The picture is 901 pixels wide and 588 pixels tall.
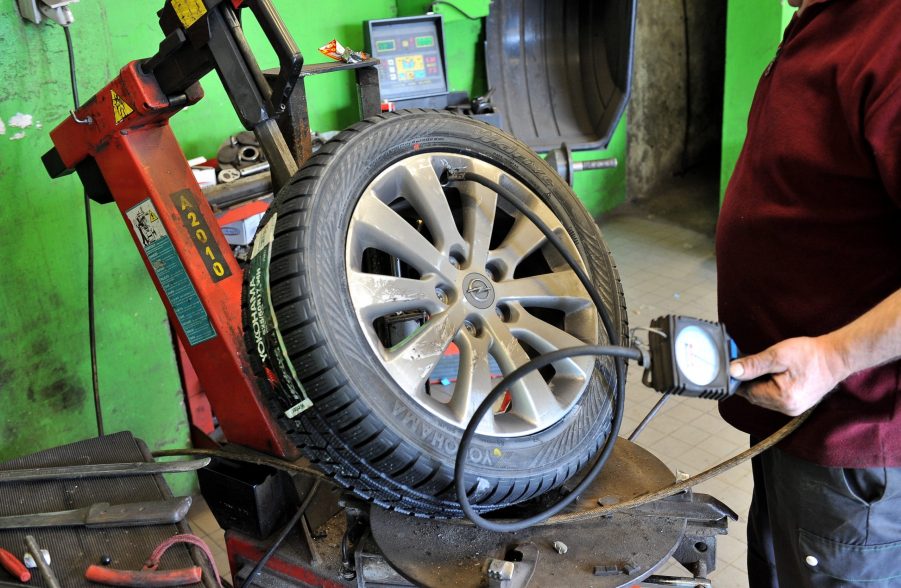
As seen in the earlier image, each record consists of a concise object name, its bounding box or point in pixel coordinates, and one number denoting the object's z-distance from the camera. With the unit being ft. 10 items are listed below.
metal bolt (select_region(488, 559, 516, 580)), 3.73
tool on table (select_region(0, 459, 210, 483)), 4.61
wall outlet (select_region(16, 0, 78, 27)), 6.39
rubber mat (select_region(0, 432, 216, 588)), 4.00
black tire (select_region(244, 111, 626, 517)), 3.76
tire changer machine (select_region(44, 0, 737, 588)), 4.09
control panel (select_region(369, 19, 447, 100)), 10.93
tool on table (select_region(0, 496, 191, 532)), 4.19
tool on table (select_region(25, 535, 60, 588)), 3.78
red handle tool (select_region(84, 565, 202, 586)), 3.77
